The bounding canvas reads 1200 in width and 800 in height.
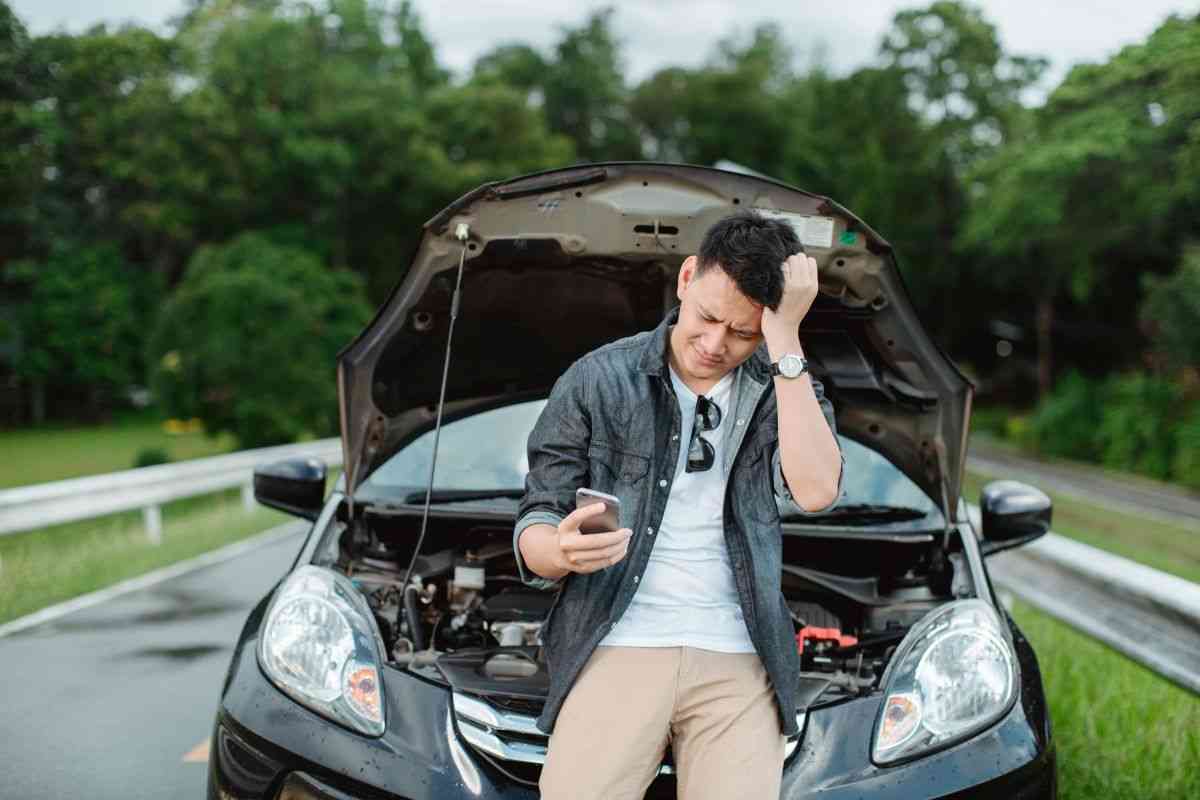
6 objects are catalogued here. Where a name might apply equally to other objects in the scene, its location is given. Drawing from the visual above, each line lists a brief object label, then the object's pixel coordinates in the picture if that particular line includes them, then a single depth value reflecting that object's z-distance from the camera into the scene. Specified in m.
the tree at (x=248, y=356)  20.97
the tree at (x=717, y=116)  57.56
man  2.30
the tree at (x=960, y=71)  40.47
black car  2.68
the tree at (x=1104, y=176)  16.33
